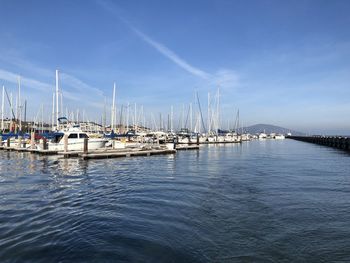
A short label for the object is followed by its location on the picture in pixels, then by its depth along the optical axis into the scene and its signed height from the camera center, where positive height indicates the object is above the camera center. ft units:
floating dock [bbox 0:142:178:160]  138.72 -6.76
